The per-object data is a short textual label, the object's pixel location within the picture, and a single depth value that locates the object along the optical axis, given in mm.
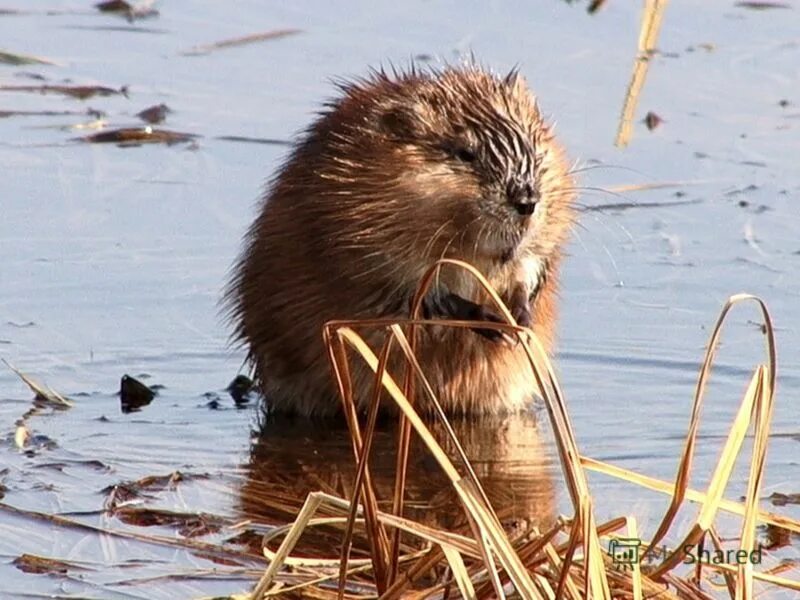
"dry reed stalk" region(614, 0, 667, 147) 12633
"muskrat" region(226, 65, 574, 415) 13555
